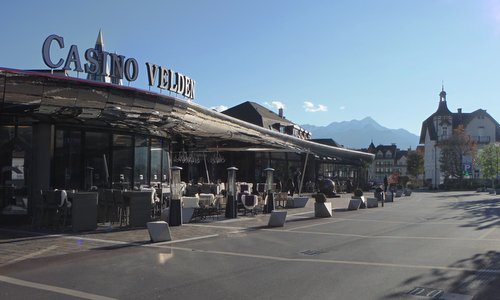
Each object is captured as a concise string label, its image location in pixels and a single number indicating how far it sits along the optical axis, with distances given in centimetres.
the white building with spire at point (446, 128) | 9662
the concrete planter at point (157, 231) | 1216
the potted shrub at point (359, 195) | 2611
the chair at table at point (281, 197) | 2414
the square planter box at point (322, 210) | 2027
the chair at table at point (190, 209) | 1666
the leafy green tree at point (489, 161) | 6806
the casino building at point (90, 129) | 1364
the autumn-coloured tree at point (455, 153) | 7503
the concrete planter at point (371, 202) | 2678
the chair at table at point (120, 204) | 1506
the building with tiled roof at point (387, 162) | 15500
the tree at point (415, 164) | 10544
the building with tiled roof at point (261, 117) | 4494
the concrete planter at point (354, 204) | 2470
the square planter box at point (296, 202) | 2528
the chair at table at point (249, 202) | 2006
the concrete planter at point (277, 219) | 1628
